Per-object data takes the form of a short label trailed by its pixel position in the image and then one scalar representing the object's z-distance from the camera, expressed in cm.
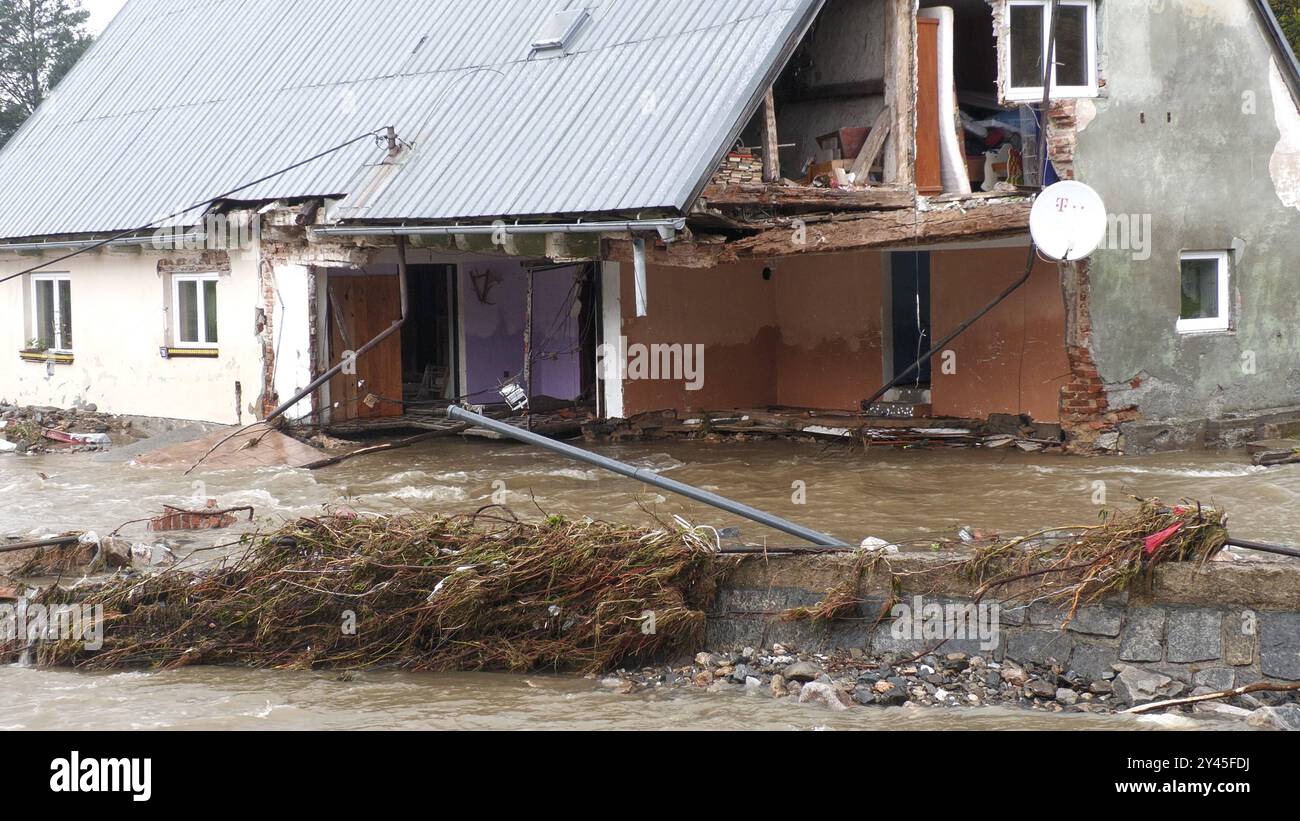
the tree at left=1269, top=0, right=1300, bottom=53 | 2202
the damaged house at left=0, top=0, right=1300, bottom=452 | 1419
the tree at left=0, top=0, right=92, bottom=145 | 3662
